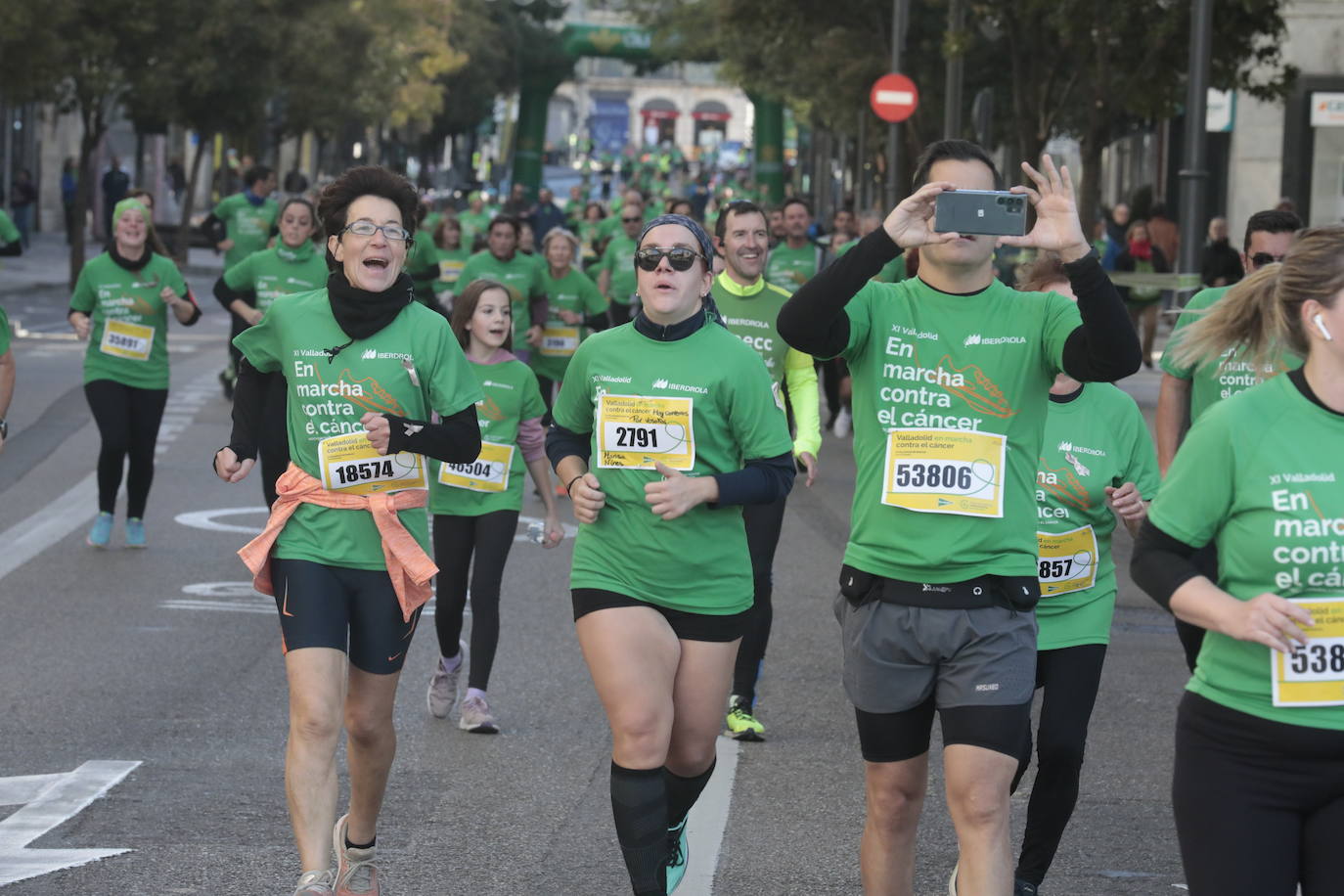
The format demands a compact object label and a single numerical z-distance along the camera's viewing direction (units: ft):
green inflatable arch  270.05
